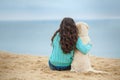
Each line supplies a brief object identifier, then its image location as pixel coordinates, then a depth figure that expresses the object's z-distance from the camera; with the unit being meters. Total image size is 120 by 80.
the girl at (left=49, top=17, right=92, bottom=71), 5.37
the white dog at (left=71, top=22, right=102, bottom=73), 5.40
